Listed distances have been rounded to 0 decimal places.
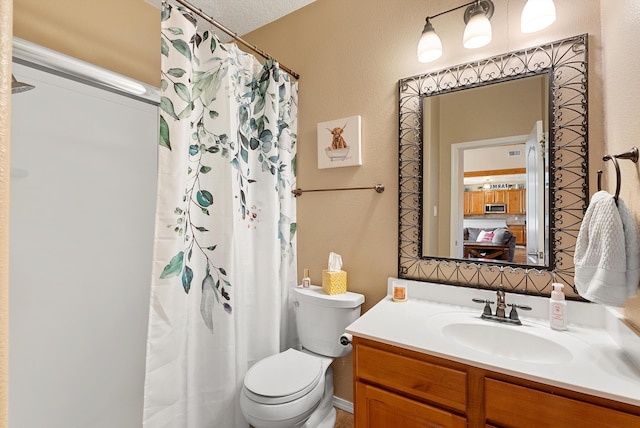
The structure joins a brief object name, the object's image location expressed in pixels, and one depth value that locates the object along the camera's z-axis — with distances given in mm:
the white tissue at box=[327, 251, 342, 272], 1692
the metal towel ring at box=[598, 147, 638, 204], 863
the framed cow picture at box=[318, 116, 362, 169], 1691
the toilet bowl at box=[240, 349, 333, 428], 1191
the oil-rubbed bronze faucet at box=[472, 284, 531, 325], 1182
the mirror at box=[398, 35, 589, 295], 1193
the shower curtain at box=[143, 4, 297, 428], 1184
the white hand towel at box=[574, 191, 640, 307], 842
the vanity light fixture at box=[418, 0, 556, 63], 1152
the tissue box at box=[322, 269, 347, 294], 1634
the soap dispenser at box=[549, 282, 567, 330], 1102
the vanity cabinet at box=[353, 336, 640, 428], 784
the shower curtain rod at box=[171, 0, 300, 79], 1240
